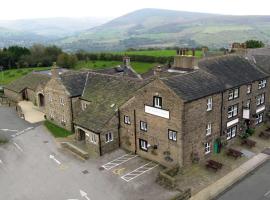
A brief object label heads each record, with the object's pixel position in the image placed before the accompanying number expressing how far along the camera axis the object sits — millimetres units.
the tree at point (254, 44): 60577
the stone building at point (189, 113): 20405
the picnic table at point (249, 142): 24651
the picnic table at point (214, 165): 20940
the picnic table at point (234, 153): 22825
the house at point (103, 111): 23624
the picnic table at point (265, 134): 26431
